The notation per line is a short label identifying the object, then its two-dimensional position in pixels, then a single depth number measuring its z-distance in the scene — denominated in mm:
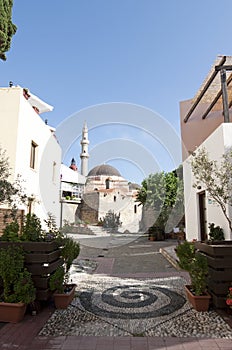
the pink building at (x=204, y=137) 7221
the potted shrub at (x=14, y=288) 3389
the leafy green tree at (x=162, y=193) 19453
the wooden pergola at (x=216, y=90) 7566
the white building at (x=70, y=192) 28155
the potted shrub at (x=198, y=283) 3814
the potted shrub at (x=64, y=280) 3832
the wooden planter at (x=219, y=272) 3719
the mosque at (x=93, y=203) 29688
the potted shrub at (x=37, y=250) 3789
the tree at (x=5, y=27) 6956
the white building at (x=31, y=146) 9570
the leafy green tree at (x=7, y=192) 6133
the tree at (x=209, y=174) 5141
